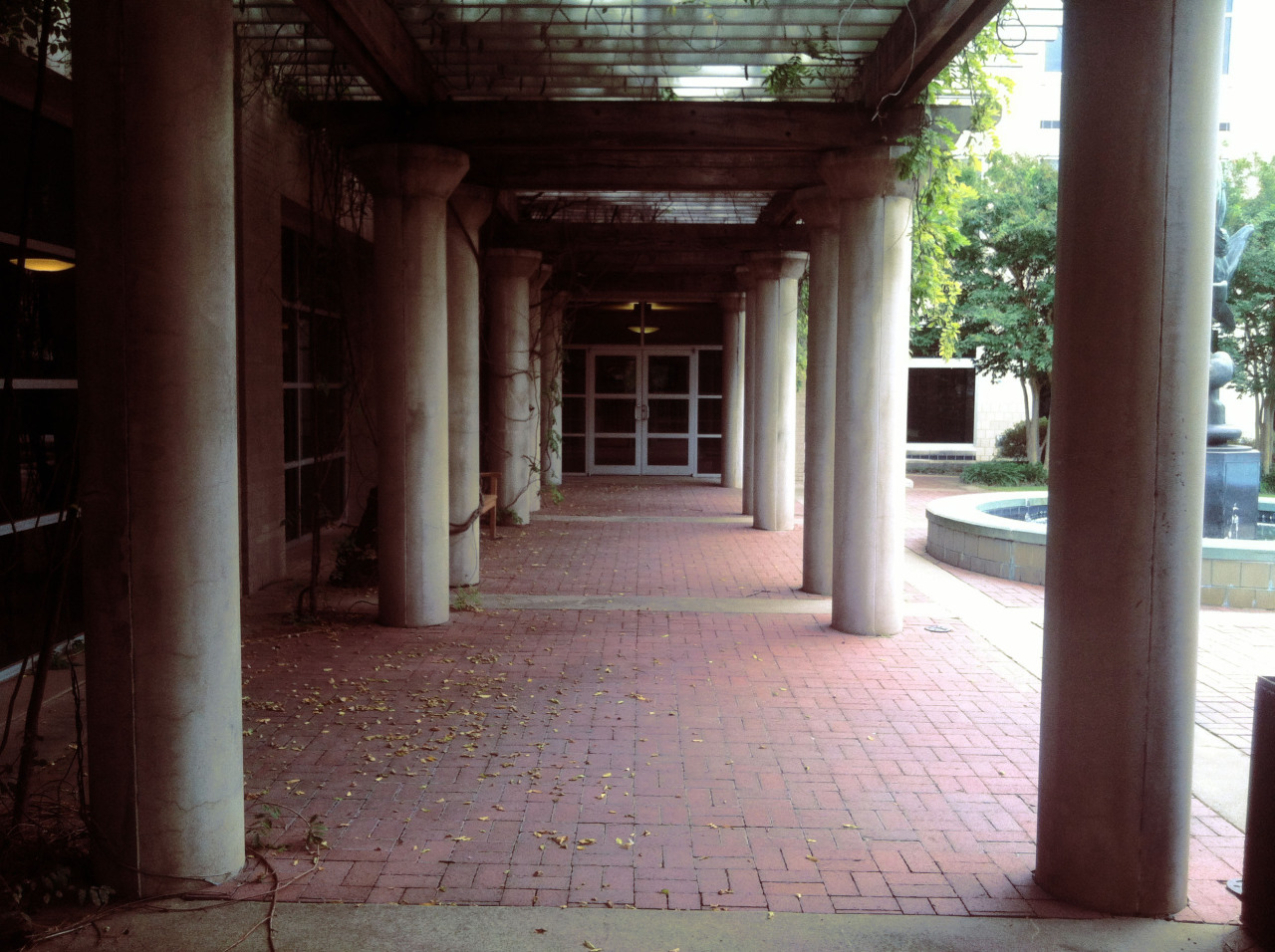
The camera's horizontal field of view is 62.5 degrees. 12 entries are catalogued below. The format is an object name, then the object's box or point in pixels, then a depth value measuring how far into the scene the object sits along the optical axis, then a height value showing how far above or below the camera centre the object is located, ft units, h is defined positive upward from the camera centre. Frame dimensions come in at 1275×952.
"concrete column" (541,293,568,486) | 56.44 +2.53
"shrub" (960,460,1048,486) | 70.44 -3.87
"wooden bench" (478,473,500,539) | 41.45 -3.23
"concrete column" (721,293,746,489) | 64.39 +1.63
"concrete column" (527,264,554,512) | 50.28 +1.89
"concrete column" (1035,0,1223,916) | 11.89 -0.11
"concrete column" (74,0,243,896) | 11.81 +0.01
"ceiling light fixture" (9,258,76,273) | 21.87 +3.18
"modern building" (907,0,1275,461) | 81.41 +20.61
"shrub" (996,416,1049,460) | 81.61 -2.02
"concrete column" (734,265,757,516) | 48.42 +1.56
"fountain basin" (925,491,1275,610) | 30.60 -4.27
